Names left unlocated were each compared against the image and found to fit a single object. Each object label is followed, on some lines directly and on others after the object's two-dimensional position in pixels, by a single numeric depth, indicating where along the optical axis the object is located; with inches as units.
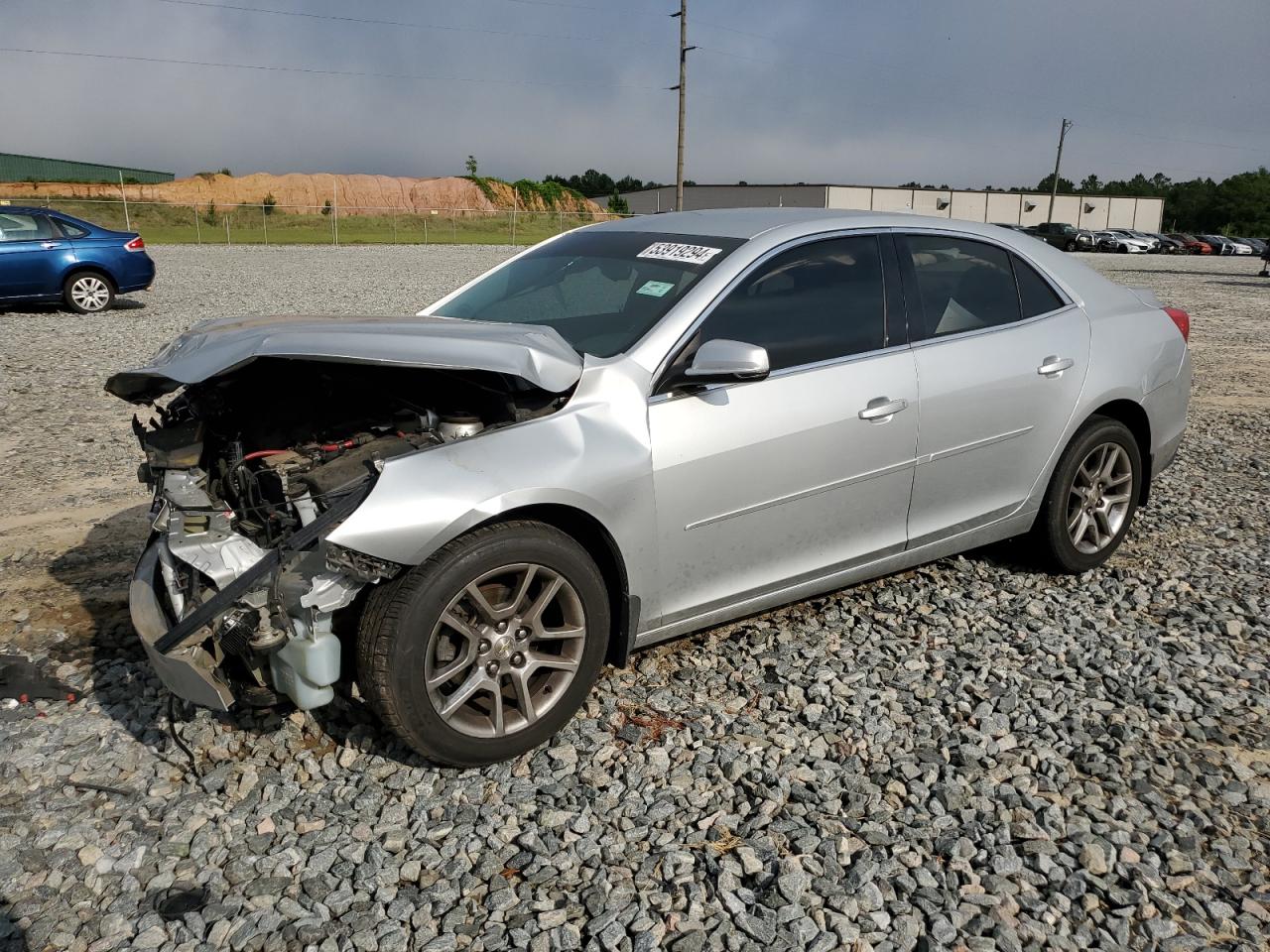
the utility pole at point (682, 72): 1520.7
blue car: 539.5
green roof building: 2591.0
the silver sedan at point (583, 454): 113.2
